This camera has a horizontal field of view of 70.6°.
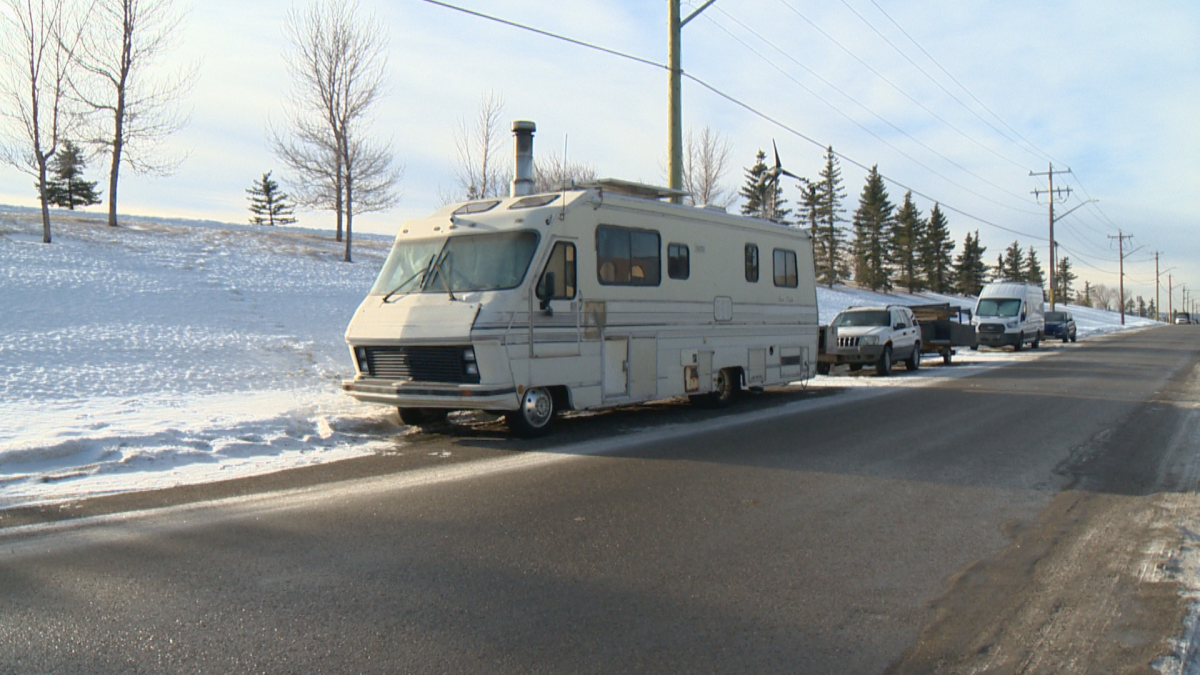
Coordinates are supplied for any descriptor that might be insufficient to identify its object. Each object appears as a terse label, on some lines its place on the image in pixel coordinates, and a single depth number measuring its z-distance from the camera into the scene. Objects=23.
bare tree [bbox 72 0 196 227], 30.78
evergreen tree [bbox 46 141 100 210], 53.28
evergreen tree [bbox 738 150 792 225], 57.38
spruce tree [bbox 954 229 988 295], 87.56
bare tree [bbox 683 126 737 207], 42.03
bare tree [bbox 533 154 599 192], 42.75
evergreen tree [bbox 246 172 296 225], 71.56
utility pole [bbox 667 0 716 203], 17.78
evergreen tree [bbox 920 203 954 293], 81.06
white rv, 9.86
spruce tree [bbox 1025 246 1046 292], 111.44
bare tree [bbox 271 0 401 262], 33.38
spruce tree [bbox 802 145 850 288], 65.25
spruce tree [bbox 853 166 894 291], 68.75
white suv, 20.77
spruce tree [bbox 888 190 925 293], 72.50
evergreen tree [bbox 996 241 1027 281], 107.81
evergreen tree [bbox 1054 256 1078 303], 125.38
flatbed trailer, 25.06
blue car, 41.00
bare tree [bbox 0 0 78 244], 26.67
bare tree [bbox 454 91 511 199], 39.62
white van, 32.81
